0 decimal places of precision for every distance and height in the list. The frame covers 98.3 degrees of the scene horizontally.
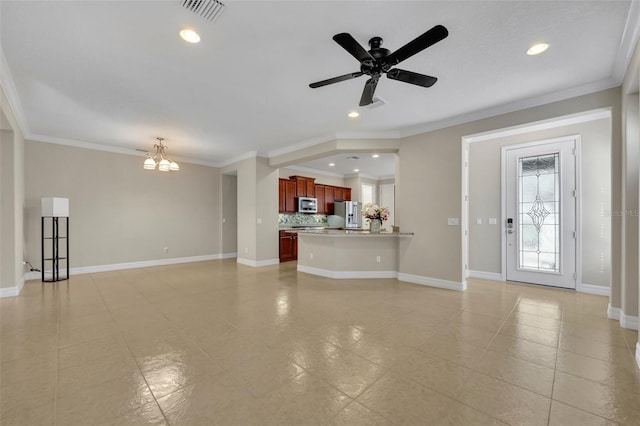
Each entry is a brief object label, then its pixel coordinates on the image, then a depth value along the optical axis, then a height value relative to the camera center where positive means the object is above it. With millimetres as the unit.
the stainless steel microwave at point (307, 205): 8281 +261
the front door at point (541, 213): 4465 +2
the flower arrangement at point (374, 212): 5387 +25
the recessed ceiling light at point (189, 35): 2317 +1524
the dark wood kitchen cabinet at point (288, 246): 7352 -892
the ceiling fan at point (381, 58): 1962 +1243
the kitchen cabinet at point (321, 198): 9070 +505
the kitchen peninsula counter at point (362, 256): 5305 -821
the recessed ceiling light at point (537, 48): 2539 +1543
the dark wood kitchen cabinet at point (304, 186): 8305 +847
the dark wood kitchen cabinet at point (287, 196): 7855 +516
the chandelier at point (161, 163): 5180 +963
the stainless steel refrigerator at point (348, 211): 9484 +80
